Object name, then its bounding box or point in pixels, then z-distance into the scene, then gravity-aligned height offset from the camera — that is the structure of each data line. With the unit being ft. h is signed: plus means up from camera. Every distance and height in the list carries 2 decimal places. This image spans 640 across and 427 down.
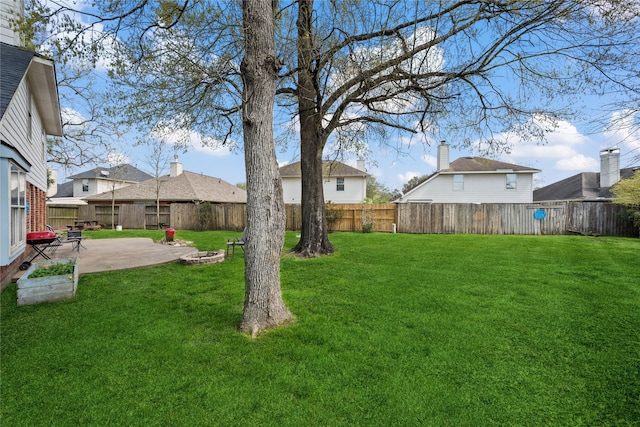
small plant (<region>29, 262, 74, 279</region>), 16.71 -3.07
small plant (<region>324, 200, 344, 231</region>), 56.24 +0.00
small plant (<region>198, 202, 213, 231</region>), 62.03 -0.05
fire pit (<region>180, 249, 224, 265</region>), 25.91 -3.64
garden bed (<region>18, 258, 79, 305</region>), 15.46 -3.77
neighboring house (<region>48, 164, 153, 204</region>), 96.43 +10.21
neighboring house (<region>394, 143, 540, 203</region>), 70.54 +7.36
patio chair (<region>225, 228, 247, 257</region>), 28.92 -2.76
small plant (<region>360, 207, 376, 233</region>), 54.90 -0.70
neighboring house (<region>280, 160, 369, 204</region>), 82.69 +8.03
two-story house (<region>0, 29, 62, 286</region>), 16.53 +5.57
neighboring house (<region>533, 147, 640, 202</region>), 68.23 +8.04
